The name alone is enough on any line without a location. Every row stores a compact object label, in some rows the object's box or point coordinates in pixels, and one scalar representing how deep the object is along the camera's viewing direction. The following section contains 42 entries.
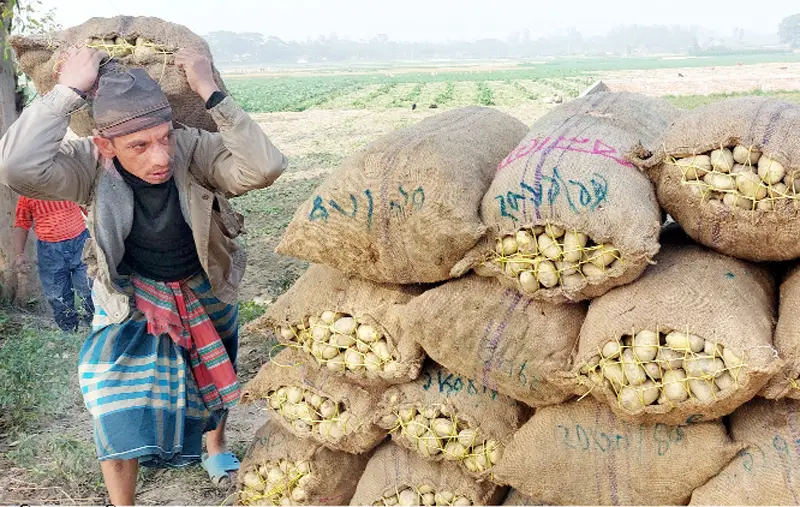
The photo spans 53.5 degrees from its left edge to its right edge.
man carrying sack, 2.88
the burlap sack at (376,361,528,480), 2.67
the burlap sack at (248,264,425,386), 2.69
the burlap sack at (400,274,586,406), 2.49
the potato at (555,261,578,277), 2.38
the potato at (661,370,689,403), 2.18
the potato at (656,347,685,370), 2.20
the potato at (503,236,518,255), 2.45
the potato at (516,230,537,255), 2.42
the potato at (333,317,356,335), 2.77
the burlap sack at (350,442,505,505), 2.79
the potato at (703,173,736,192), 2.31
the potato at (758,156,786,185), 2.21
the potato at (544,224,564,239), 2.38
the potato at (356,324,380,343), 2.71
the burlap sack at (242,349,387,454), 2.85
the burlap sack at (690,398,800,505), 2.20
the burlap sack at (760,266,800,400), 2.16
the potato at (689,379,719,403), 2.16
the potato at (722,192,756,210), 2.29
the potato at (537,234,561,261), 2.38
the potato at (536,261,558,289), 2.40
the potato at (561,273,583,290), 2.39
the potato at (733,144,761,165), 2.27
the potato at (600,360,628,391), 2.25
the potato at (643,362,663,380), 2.23
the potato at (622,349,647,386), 2.23
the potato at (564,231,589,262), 2.35
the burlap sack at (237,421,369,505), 3.05
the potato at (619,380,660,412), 2.23
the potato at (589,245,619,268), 2.34
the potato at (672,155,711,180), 2.35
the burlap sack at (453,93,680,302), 2.32
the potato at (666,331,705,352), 2.18
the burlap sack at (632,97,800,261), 2.24
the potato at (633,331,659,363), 2.22
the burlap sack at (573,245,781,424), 2.14
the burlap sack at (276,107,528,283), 2.52
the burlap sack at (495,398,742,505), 2.34
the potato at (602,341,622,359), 2.26
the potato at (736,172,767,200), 2.25
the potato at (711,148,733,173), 2.31
